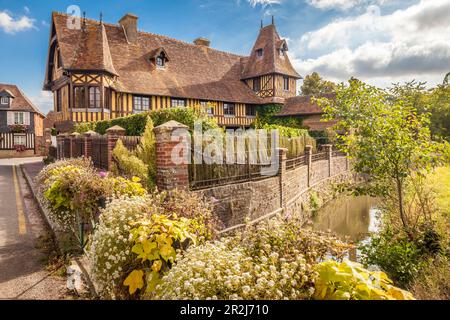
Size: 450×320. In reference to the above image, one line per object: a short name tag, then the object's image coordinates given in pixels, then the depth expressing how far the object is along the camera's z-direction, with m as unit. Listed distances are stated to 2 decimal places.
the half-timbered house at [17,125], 32.59
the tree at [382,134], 5.88
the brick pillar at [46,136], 30.50
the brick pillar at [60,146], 14.99
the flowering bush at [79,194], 5.07
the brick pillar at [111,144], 8.55
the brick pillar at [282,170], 10.98
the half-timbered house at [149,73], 18.05
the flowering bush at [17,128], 32.62
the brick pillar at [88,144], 10.71
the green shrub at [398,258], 5.64
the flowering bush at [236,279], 2.29
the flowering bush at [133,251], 3.12
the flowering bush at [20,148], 32.78
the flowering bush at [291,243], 2.92
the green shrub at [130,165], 6.49
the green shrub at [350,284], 2.19
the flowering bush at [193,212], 3.92
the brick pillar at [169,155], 5.88
